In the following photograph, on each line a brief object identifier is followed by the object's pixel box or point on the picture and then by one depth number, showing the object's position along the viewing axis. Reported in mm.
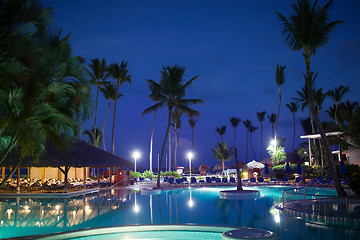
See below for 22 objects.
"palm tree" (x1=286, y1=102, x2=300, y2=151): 54031
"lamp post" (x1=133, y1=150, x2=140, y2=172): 34962
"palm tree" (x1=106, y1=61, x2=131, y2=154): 34781
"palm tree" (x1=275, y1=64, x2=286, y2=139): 39125
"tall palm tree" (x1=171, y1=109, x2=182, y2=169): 51962
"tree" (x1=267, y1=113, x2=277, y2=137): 67000
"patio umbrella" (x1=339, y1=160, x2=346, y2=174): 21109
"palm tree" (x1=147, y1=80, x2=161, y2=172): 26609
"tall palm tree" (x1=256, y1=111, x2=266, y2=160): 65875
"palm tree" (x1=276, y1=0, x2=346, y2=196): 15445
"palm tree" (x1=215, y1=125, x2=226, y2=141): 72250
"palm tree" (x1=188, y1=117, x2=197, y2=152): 64475
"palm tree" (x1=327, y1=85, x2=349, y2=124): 36812
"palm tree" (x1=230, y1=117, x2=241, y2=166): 70075
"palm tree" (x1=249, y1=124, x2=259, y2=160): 74344
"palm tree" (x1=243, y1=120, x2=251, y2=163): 73438
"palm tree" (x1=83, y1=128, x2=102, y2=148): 48969
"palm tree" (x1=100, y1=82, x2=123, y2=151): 40062
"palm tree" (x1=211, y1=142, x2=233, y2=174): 49750
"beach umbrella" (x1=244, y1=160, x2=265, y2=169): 33938
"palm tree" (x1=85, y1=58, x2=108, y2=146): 34406
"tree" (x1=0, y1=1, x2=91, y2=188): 5902
